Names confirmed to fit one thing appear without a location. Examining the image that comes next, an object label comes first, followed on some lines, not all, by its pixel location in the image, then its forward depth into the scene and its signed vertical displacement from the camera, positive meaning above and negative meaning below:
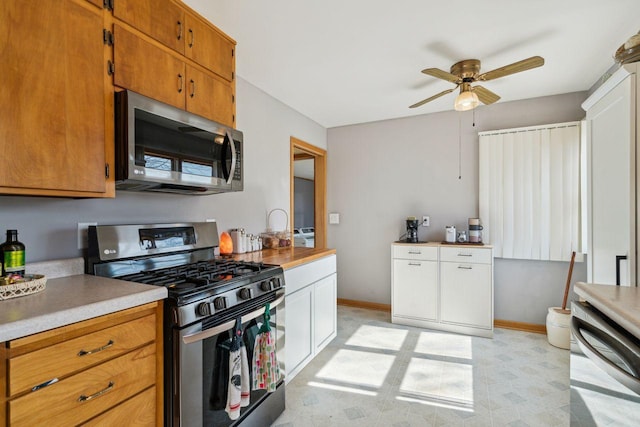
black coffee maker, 3.65 -0.19
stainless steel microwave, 1.47 +0.34
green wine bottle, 1.28 -0.18
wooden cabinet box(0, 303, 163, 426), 0.90 -0.54
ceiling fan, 2.15 +1.00
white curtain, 3.12 +0.22
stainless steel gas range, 1.31 -0.47
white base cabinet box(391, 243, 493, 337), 3.18 -0.80
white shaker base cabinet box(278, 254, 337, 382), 2.27 -0.81
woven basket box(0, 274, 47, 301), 1.12 -0.29
